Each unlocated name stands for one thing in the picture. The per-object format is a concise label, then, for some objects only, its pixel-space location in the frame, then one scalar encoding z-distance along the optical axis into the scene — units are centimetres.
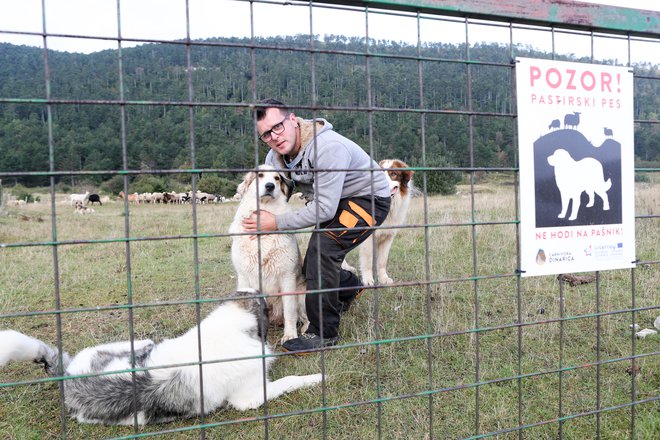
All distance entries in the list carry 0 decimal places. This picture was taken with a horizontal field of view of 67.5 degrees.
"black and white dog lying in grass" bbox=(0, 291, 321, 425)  283
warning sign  226
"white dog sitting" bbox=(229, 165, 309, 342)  443
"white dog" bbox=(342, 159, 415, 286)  638
